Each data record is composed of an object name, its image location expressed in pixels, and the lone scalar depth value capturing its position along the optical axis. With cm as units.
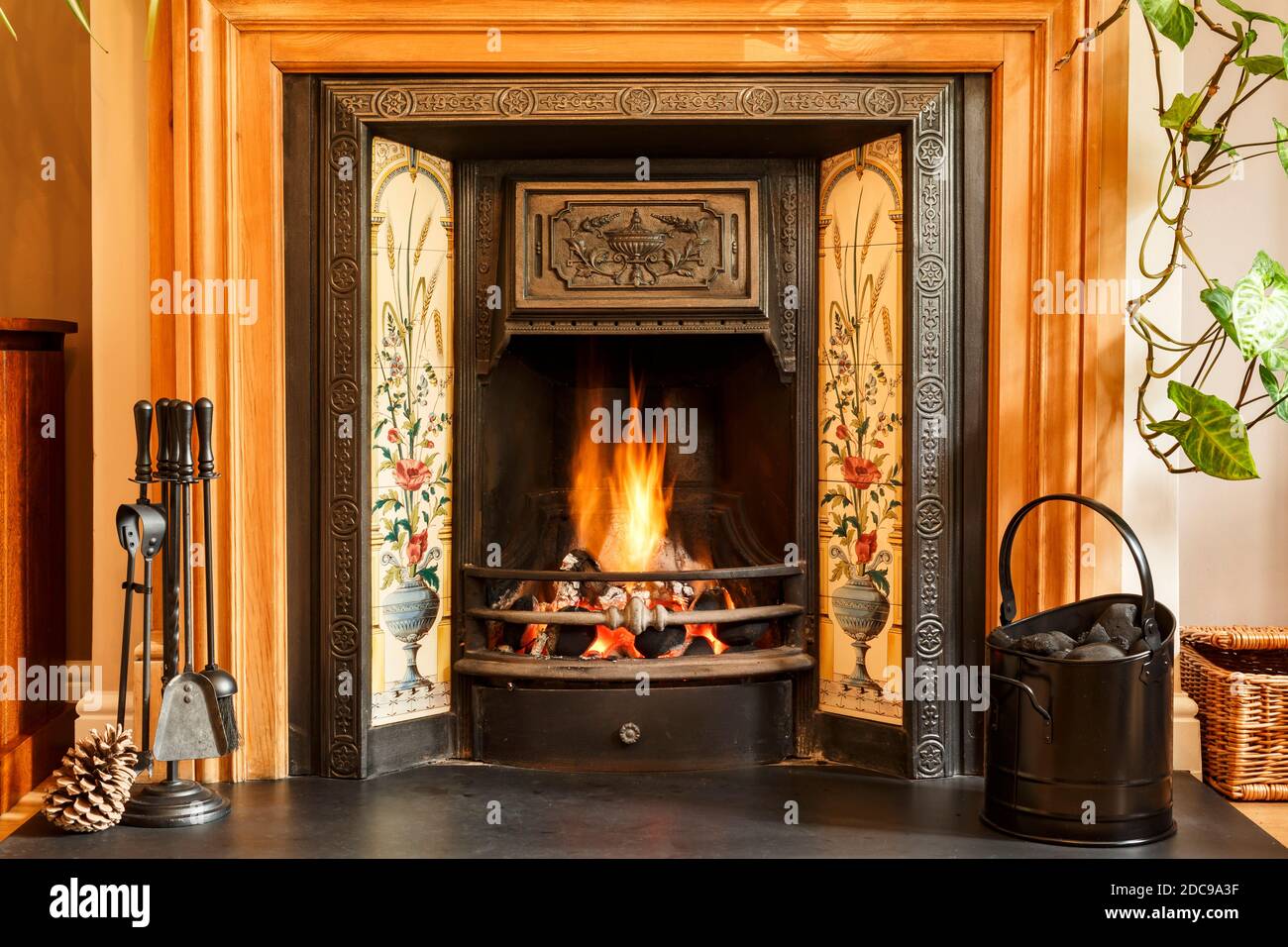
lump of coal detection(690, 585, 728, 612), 285
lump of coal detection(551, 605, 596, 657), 279
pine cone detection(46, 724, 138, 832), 229
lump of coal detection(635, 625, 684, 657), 279
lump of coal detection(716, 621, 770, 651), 282
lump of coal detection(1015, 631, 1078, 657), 229
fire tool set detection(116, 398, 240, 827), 228
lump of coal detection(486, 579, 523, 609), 285
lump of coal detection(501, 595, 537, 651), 287
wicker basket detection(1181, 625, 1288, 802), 264
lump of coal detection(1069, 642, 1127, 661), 223
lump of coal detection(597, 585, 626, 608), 287
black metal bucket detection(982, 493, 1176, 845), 222
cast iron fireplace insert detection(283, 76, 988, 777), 261
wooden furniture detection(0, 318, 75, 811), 272
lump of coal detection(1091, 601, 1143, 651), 231
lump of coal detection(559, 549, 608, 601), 290
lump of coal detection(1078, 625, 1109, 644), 233
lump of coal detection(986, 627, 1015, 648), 231
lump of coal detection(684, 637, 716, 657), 282
